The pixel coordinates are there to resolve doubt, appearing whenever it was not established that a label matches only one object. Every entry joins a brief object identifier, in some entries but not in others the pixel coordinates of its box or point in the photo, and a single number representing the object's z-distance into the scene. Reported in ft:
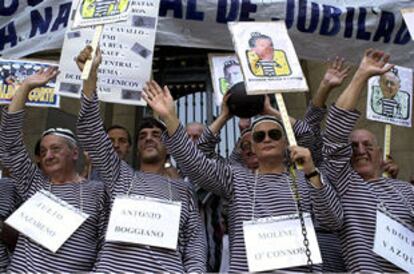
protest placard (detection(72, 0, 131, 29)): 11.72
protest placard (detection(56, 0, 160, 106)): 13.38
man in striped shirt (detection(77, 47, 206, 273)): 9.82
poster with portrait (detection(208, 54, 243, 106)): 15.17
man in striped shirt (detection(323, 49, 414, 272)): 9.90
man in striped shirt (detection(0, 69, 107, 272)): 10.00
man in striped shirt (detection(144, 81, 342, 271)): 9.78
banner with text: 14.58
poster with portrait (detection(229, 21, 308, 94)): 10.76
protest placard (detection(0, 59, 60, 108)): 14.12
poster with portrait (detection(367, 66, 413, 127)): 15.21
